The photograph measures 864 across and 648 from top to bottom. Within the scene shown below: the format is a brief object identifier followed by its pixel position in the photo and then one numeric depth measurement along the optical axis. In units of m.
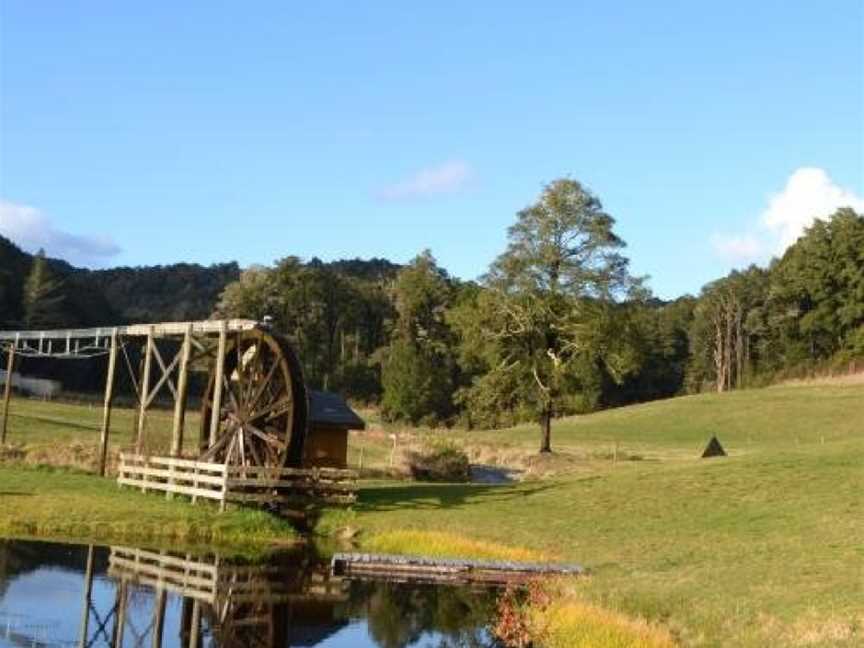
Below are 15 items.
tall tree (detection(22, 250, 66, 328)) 111.19
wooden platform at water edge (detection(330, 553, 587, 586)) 24.38
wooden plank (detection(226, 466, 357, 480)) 31.72
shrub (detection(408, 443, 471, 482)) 48.78
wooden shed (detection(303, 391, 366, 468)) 39.22
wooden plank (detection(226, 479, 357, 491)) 31.50
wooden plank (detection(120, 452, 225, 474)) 31.83
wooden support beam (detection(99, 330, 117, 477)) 37.75
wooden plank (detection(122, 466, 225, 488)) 31.67
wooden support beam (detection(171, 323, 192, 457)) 35.00
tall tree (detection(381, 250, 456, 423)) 94.75
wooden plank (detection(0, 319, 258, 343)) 35.19
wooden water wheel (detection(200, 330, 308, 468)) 34.59
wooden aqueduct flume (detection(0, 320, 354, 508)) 32.53
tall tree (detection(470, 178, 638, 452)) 53.06
